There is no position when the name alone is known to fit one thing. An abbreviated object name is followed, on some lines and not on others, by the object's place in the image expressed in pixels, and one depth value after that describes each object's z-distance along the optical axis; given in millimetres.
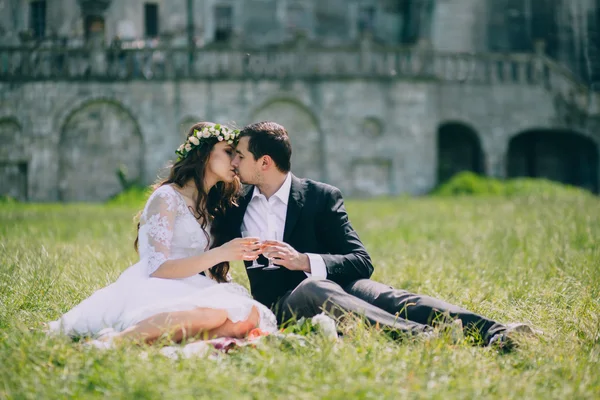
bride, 5109
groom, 5535
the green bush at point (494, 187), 22219
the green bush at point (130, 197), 22156
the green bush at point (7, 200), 22594
